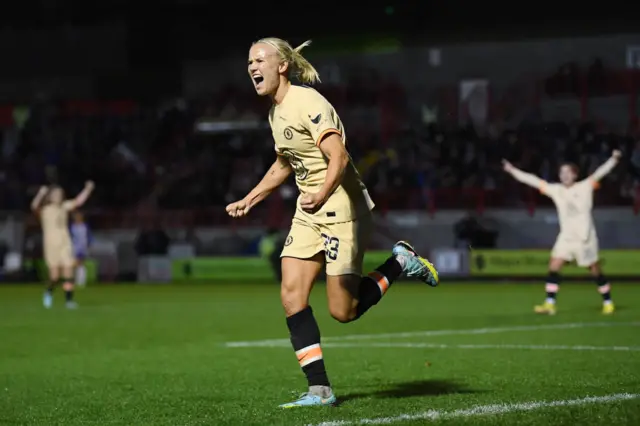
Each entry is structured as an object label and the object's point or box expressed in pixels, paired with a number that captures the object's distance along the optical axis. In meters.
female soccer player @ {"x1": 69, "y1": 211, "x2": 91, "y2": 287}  32.03
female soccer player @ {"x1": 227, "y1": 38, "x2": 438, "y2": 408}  7.59
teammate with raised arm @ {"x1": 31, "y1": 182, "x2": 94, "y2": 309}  22.38
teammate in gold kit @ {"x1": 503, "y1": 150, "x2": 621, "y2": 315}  18.08
